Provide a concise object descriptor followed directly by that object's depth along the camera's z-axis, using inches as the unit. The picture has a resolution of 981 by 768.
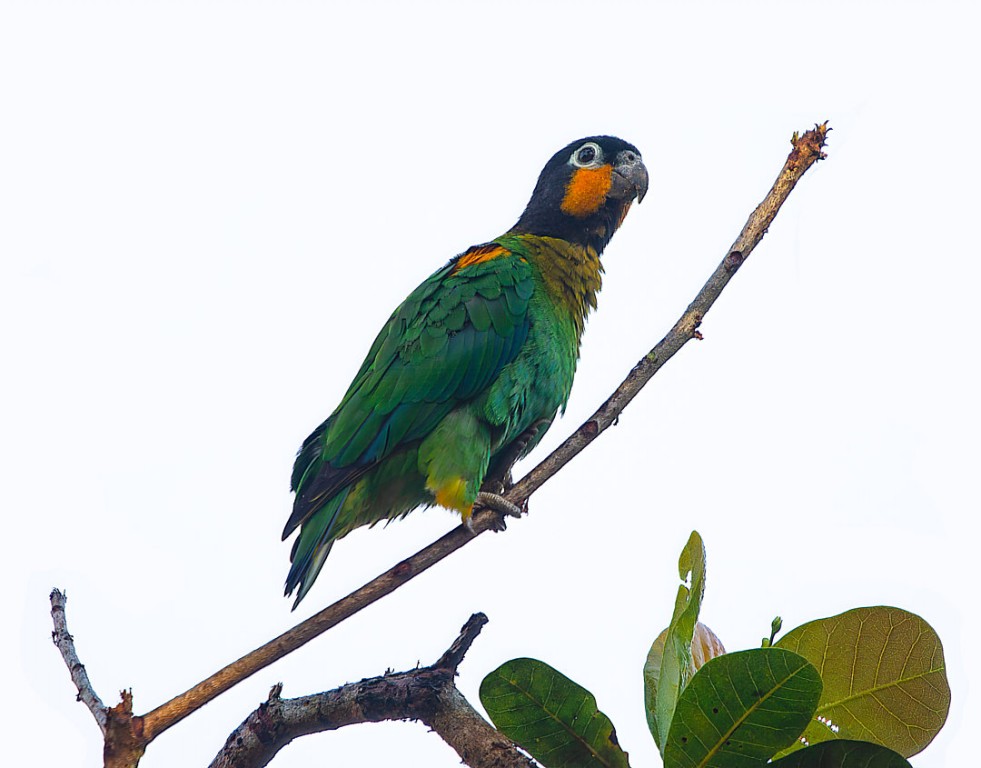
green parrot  352.2
